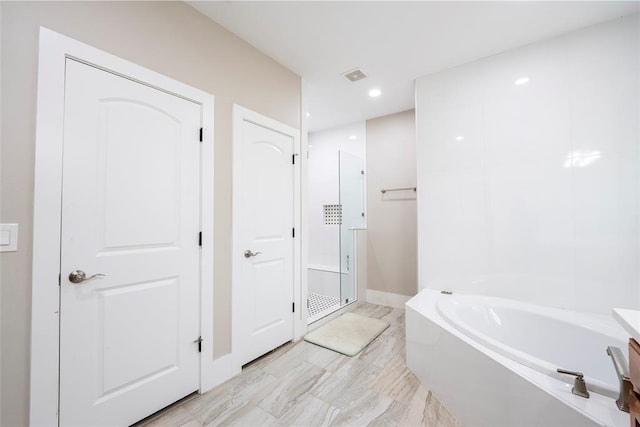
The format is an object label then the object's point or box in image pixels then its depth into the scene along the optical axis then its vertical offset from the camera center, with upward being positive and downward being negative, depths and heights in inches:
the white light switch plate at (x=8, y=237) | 43.0 -3.1
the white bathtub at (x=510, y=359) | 41.9 -31.0
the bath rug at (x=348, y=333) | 92.3 -46.0
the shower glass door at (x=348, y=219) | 133.6 -0.5
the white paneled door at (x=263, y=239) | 79.7 -7.1
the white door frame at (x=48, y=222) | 45.5 -0.5
